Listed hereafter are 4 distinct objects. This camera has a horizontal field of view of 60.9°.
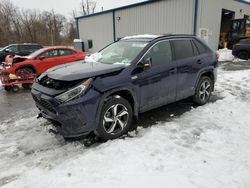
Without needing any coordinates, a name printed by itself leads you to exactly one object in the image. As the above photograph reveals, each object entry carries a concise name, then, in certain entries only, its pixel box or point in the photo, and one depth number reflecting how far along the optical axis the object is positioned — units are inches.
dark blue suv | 124.5
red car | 316.1
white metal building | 622.8
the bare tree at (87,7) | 2425.0
